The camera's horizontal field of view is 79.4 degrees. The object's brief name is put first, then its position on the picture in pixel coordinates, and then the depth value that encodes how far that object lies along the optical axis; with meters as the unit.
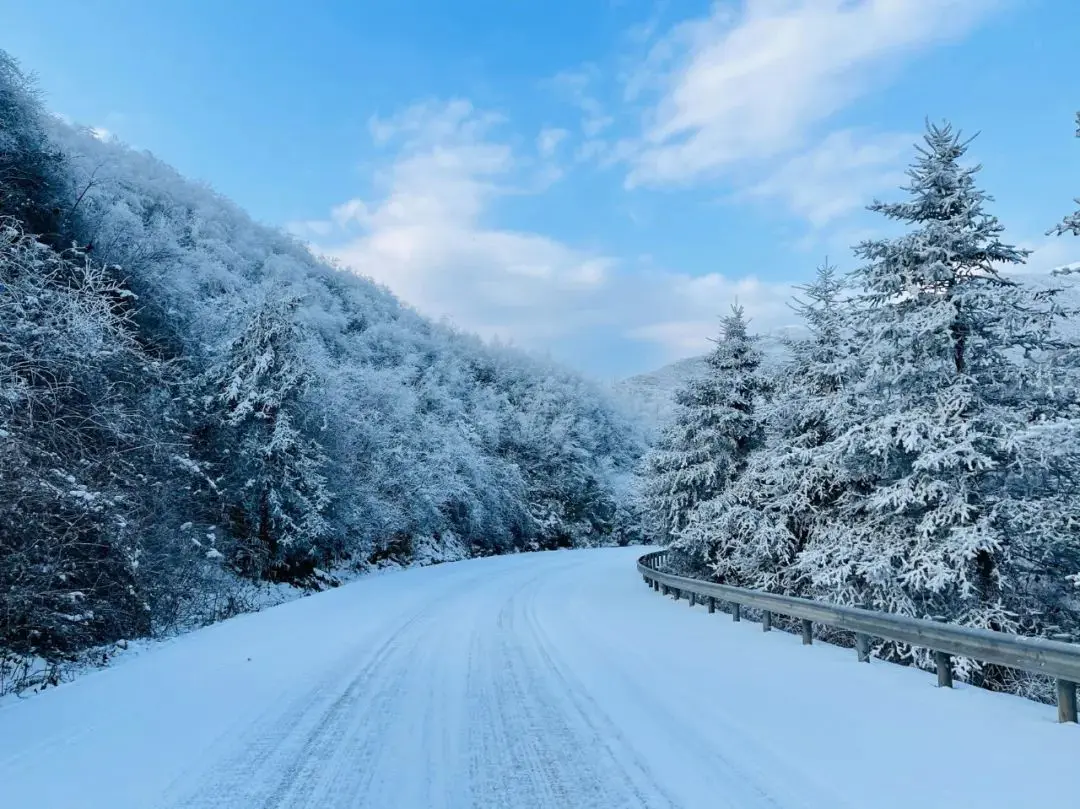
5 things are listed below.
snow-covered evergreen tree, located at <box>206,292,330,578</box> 20.44
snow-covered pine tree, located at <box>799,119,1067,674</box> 11.35
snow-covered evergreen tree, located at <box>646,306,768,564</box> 19.77
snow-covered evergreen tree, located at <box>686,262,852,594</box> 15.83
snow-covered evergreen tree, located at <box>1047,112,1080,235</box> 10.00
